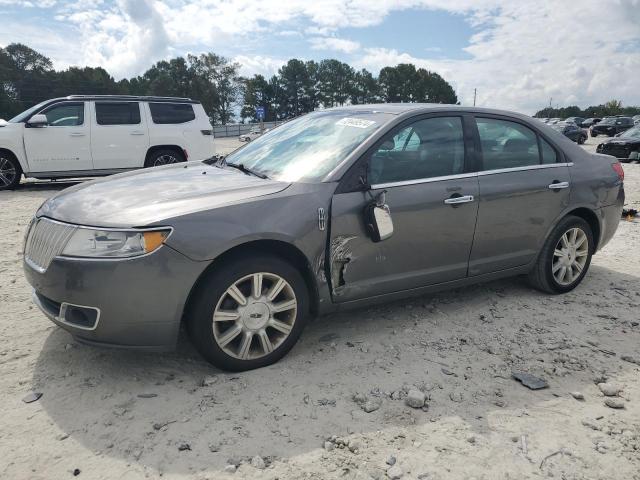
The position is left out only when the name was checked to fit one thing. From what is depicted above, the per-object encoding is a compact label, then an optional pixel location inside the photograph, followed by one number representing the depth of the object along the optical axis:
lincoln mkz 2.77
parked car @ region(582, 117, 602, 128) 60.91
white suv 10.02
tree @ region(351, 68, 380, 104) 111.75
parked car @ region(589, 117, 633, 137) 35.91
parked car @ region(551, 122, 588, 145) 29.86
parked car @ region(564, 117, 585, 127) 59.88
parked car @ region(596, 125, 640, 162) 17.61
